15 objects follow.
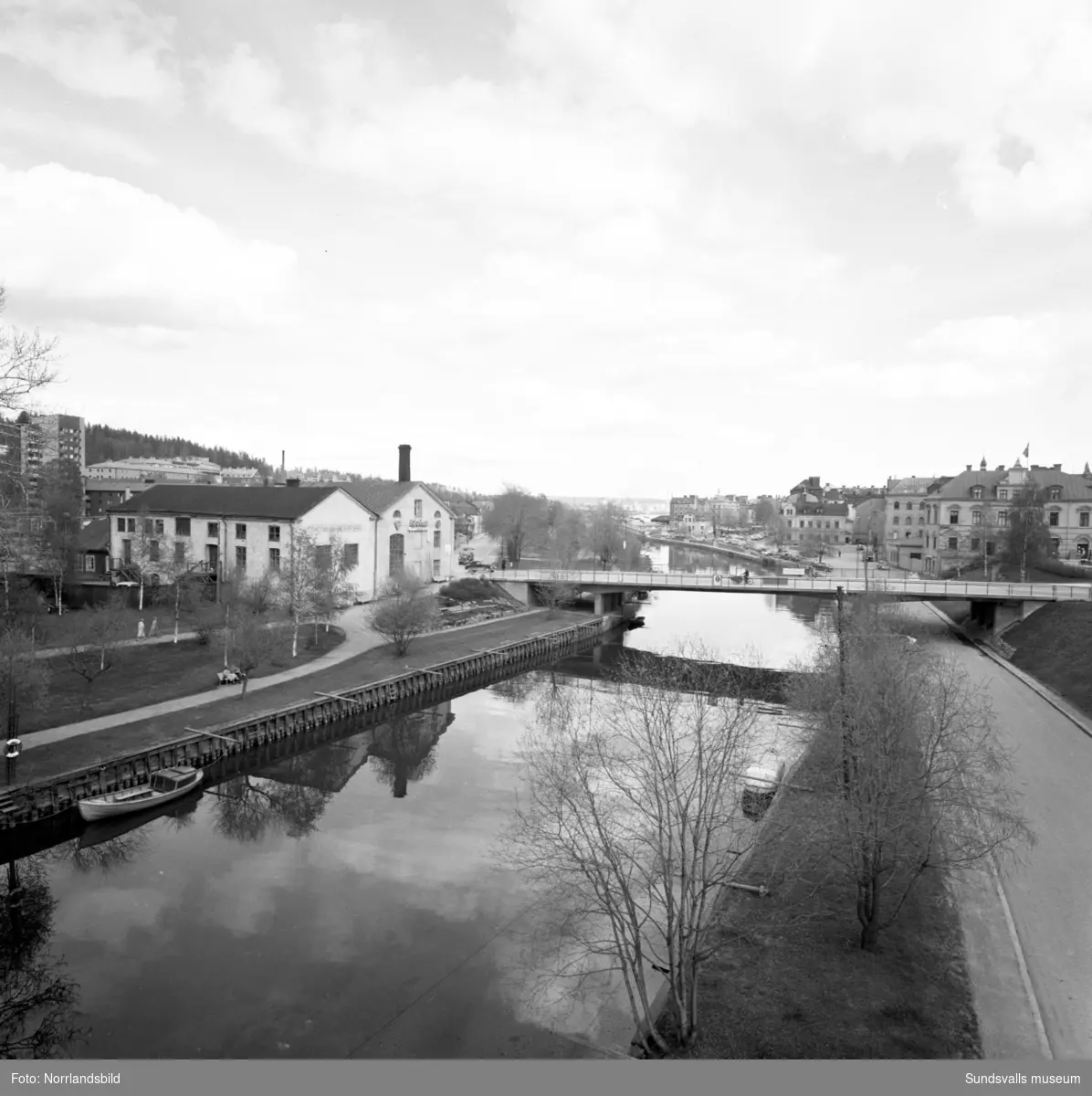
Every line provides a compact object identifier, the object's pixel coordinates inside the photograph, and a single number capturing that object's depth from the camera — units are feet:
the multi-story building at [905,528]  310.45
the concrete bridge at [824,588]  165.89
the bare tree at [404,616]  131.85
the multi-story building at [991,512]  239.71
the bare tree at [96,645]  94.27
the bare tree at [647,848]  37.37
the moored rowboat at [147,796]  68.95
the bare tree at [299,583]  129.08
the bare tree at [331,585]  131.75
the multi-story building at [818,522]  453.58
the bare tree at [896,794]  44.91
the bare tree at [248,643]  101.71
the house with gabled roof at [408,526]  180.75
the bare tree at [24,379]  52.90
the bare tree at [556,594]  194.18
